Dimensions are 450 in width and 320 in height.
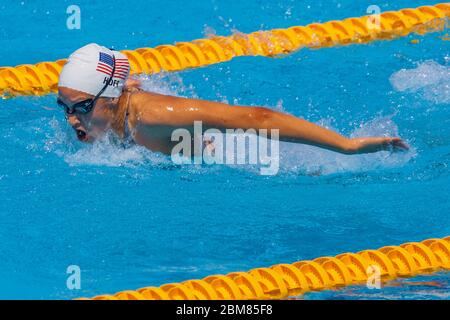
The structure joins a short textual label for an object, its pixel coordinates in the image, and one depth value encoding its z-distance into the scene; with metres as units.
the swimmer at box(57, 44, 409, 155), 8.74
